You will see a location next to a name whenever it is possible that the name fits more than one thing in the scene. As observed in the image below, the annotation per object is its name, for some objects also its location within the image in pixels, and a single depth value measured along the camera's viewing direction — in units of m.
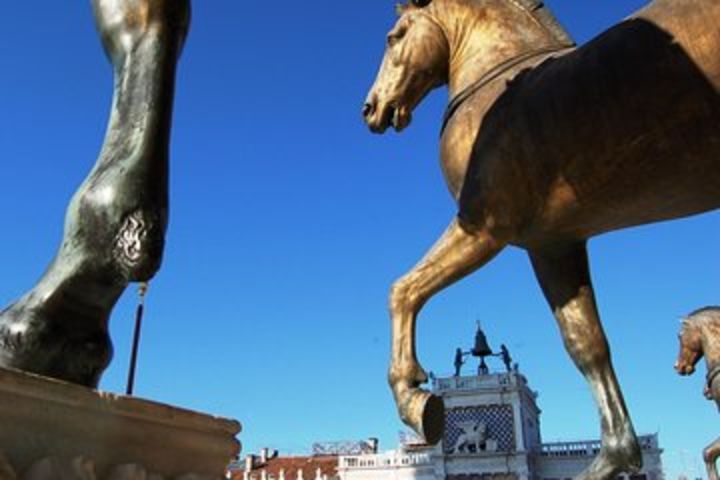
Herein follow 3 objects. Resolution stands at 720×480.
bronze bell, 37.66
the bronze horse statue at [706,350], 5.25
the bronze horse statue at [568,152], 2.32
